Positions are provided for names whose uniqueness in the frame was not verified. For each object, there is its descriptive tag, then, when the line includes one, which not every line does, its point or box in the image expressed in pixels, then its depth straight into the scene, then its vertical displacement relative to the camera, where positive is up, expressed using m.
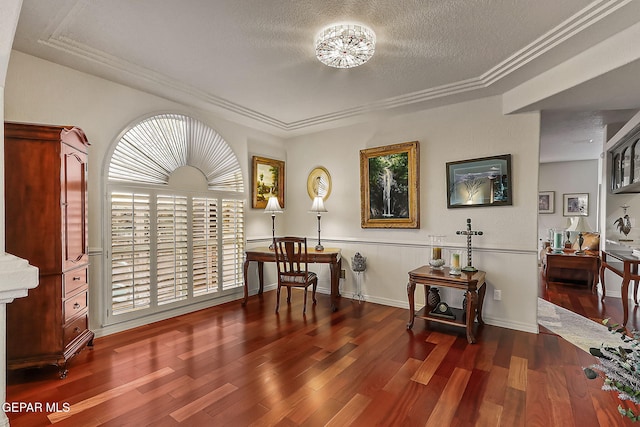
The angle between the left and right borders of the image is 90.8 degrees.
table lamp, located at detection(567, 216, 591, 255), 5.65 -0.29
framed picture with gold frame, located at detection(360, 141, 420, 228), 4.03 +0.33
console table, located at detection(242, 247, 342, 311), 4.09 -0.64
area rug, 3.02 -1.26
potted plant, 0.86 -0.45
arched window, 3.26 -0.08
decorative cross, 3.45 -0.26
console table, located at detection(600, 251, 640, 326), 3.38 -0.67
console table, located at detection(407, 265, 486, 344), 3.04 -0.79
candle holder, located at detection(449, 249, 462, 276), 3.26 -0.56
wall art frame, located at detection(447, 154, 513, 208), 3.44 +0.33
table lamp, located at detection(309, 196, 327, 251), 4.52 +0.07
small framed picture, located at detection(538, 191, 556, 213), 7.37 +0.23
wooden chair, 3.88 -0.69
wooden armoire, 2.25 -0.18
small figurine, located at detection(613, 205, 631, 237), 4.31 -0.17
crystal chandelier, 2.30 +1.26
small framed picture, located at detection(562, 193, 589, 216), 7.10 +0.16
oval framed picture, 4.83 +0.44
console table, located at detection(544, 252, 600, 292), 5.06 -0.92
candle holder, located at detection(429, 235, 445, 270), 3.48 -0.48
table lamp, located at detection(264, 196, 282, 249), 4.64 +0.07
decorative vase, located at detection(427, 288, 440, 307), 3.47 -0.96
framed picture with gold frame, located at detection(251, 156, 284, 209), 4.74 +0.48
